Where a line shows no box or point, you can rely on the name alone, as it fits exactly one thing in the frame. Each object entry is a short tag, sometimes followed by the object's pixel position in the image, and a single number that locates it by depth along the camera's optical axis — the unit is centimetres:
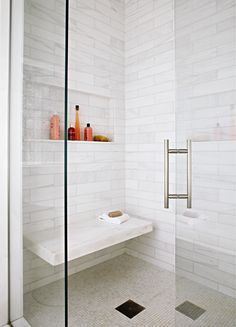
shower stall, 77
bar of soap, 235
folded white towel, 230
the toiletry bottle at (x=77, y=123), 229
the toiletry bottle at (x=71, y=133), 223
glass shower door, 72
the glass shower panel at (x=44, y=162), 100
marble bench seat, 103
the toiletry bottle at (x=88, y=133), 236
